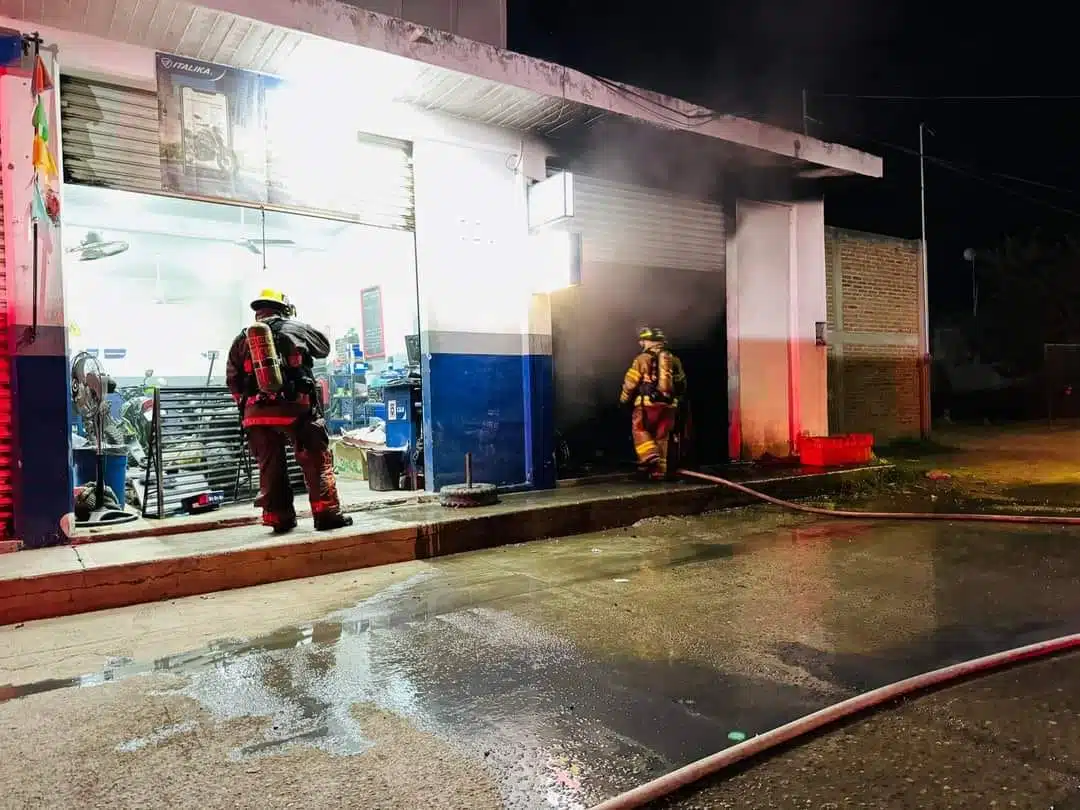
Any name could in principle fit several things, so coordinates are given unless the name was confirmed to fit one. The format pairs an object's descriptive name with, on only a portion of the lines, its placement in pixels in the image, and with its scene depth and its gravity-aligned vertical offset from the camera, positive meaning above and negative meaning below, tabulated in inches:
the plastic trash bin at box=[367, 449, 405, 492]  356.8 -32.9
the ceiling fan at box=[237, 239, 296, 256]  470.3 +101.7
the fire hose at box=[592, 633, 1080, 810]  101.4 -53.5
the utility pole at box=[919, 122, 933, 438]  621.0 +38.8
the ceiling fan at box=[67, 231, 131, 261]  416.2 +89.5
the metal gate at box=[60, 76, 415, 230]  255.8 +95.6
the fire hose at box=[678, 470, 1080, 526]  289.3 -52.2
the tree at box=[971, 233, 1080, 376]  1134.4 +134.5
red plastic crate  426.9 -34.8
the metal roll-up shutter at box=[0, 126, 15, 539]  235.3 -6.9
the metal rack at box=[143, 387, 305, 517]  300.4 -19.6
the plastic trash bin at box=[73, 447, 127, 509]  300.2 -25.2
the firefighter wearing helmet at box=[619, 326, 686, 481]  370.6 -1.5
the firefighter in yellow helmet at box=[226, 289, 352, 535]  254.4 -3.8
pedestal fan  278.4 -6.4
